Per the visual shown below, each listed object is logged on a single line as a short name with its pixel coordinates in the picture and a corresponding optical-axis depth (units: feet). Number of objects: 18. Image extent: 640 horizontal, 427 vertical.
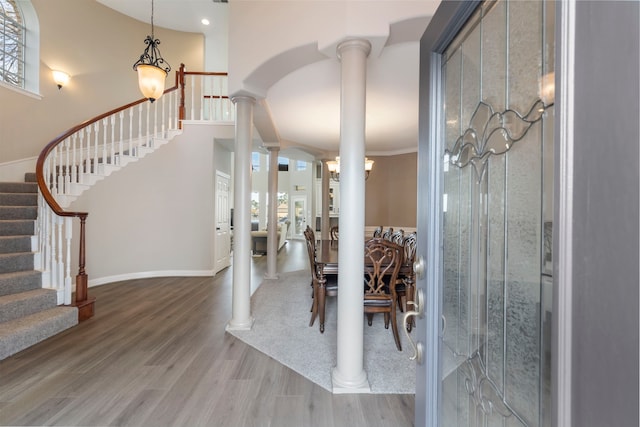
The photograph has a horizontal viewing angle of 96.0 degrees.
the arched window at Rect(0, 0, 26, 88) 14.25
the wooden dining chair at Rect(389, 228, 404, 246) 13.84
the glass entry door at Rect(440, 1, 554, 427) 2.13
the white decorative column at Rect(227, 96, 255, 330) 9.97
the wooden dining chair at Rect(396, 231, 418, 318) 9.89
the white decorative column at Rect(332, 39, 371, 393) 6.73
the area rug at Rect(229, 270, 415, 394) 7.34
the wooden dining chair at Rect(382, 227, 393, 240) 15.30
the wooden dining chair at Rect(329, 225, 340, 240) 17.92
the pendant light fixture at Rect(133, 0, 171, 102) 11.64
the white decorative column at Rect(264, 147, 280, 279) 17.89
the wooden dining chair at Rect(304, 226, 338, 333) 9.96
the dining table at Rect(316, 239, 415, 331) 9.75
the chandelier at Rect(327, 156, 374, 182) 16.02
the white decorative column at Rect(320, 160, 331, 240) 21.34
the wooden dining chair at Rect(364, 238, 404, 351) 8.56
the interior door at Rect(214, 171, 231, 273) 19.29
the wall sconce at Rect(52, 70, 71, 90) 15.88
